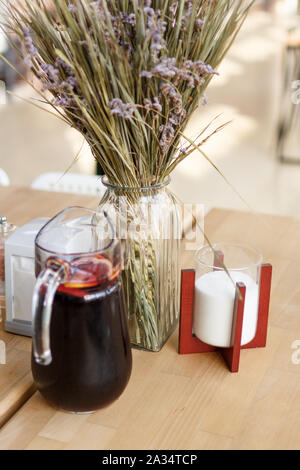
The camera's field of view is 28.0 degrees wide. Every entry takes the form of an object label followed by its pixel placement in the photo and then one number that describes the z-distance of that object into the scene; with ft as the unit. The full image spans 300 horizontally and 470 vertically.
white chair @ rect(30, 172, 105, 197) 5.62
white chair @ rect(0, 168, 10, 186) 5.41
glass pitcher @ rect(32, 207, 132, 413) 2.16
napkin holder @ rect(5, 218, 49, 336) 2.92
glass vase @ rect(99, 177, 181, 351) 2.73
